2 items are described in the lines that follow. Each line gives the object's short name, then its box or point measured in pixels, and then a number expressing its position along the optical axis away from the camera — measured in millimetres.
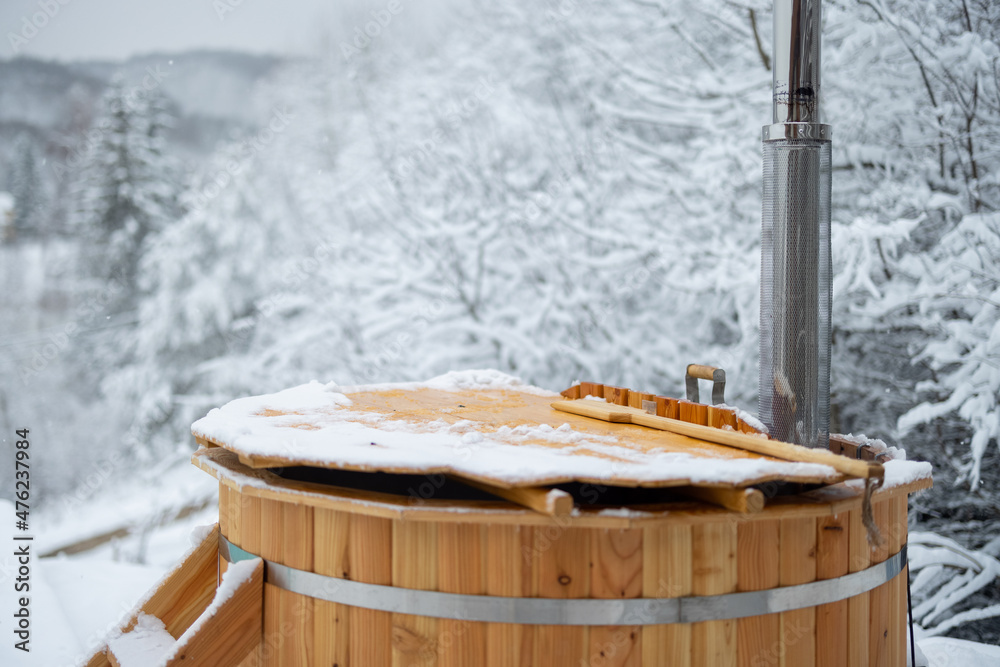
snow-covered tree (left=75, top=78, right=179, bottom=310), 10938
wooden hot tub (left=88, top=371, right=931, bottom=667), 1766
